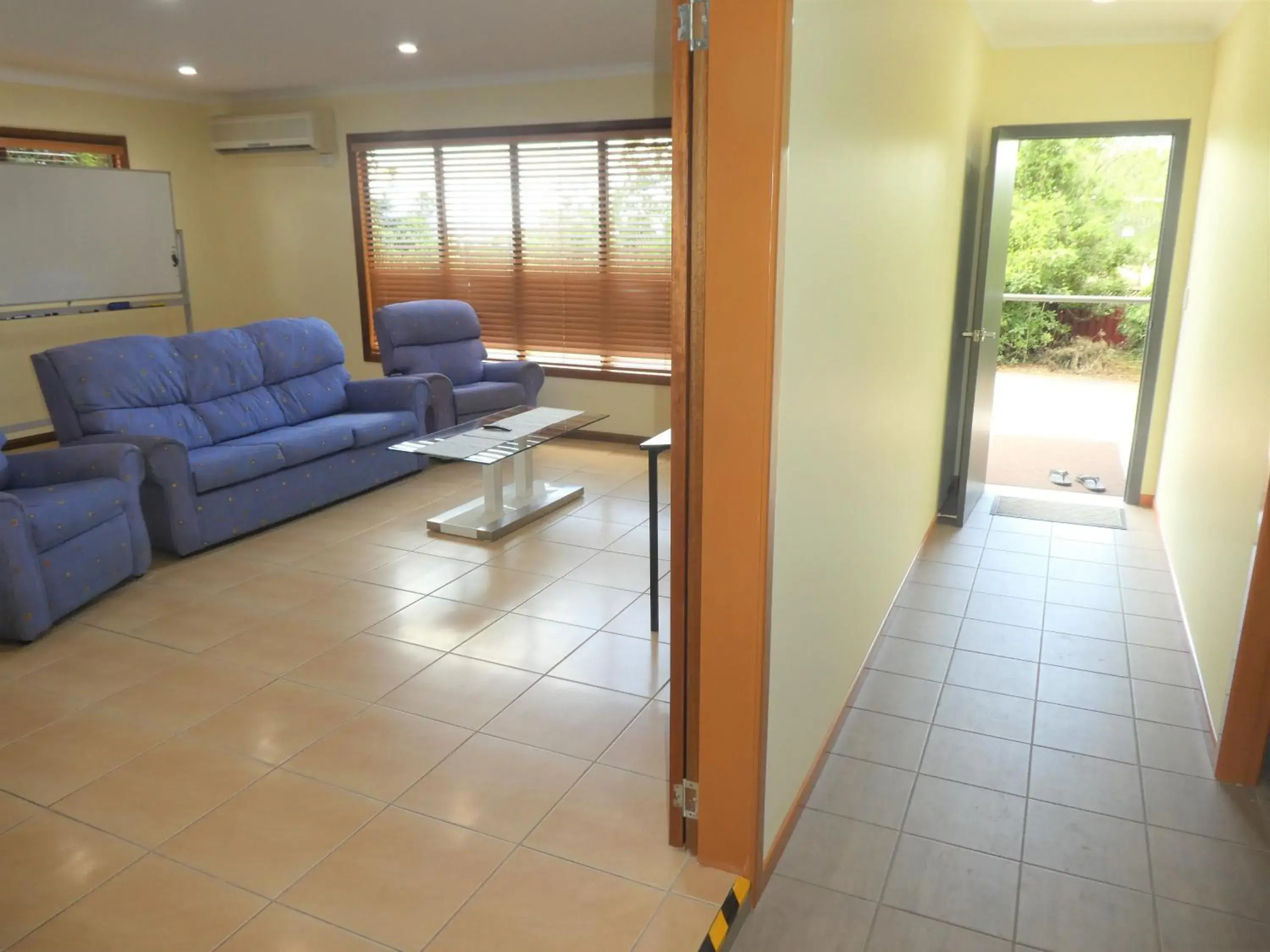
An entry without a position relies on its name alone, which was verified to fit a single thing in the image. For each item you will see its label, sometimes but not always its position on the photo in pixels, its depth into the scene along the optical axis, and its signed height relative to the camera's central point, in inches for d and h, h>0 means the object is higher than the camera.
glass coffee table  166.4 -35.9
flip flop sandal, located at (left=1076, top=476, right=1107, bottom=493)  202.5 -51.8
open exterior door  167.2 -16.5
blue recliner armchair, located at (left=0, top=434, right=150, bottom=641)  121.6 -39.0
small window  226.2 +27.1
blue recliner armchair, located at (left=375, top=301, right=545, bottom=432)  226.5 -26.5
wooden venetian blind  233.5 +4.5
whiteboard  208.8 +4.9
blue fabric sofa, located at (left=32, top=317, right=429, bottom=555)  157.9 -32.7
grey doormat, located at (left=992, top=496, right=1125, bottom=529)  181.6 -53.0
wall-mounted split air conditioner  253.4 +33.8
